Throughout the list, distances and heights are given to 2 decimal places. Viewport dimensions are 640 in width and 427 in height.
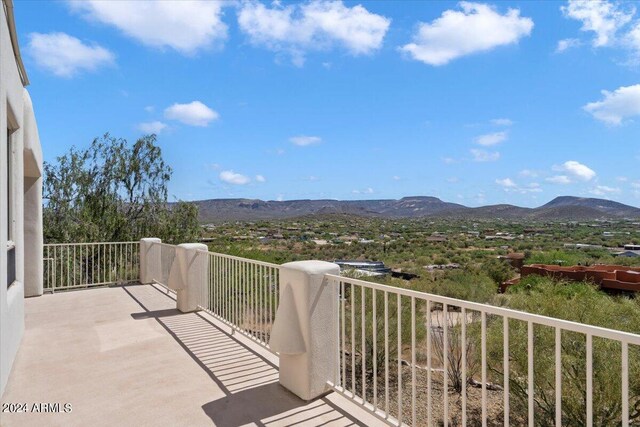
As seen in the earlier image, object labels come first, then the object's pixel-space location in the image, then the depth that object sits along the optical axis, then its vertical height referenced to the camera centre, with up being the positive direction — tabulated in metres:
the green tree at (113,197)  13.05 +0.58
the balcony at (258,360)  2.96 -1.54
